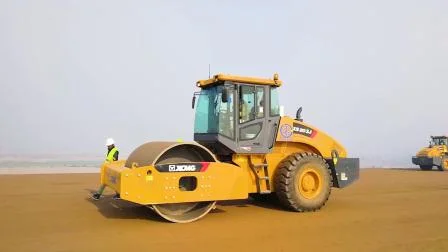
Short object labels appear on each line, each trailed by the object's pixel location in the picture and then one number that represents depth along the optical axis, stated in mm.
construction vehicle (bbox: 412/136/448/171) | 26234
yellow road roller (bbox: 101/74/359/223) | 6969
